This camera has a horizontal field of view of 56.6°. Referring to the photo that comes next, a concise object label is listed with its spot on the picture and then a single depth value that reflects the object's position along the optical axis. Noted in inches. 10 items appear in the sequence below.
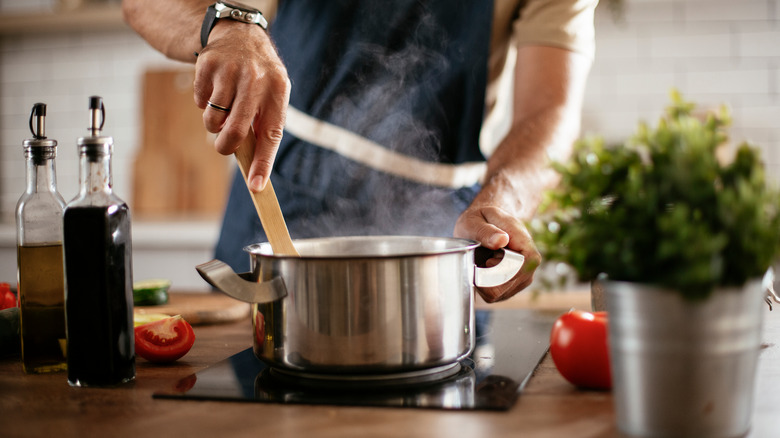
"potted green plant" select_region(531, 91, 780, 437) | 20.1
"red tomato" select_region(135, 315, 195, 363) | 34.4
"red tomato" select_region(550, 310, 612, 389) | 28.0
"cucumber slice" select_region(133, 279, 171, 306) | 50.0
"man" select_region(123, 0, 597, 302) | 56.2
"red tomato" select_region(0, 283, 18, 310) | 41.0
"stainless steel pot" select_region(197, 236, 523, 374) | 27.6
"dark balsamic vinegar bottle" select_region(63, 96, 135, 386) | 28.9
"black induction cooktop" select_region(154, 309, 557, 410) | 27.1
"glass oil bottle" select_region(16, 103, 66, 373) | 32.3
